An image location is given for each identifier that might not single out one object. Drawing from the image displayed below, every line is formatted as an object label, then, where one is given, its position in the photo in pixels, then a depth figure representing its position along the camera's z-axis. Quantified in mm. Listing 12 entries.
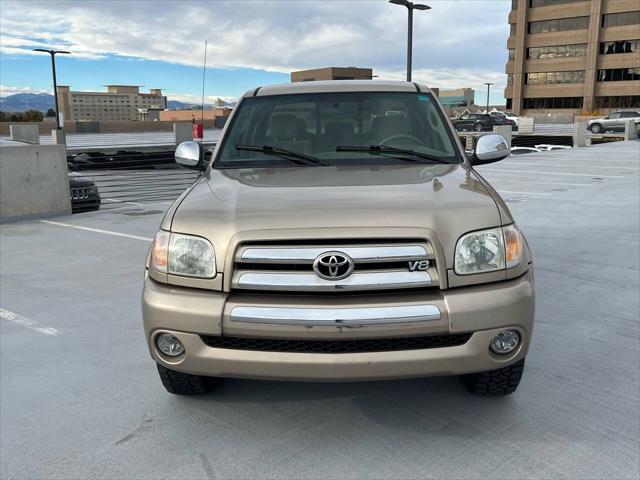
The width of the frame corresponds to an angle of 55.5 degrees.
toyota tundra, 2615
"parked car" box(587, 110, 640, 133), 40188
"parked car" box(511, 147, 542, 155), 26688
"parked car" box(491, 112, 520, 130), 48672
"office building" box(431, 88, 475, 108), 145112
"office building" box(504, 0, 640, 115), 79688
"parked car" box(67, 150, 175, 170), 23641
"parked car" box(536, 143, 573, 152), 28672
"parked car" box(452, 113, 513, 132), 47531
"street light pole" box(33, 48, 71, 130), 37622
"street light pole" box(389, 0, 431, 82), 21752
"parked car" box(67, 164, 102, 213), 10438
